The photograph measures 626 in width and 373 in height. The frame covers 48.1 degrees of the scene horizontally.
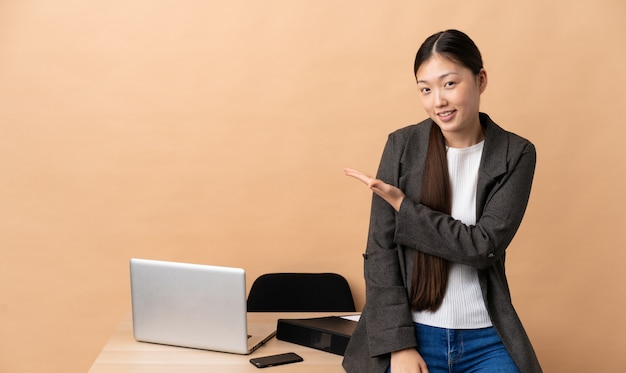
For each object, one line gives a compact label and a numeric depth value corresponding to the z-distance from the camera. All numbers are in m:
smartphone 2.22
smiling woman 2.02
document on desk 2.58
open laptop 2.28
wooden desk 2.19
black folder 2.34
